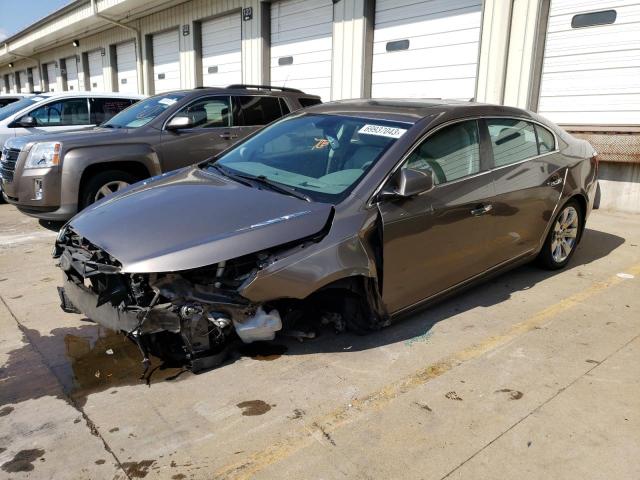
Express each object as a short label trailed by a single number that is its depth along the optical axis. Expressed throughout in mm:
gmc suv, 5949
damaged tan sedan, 2904
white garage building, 7945
